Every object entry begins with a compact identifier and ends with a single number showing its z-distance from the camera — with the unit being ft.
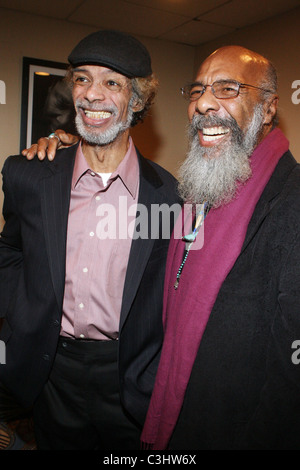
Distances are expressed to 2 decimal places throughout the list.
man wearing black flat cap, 4.63
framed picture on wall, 10.06
